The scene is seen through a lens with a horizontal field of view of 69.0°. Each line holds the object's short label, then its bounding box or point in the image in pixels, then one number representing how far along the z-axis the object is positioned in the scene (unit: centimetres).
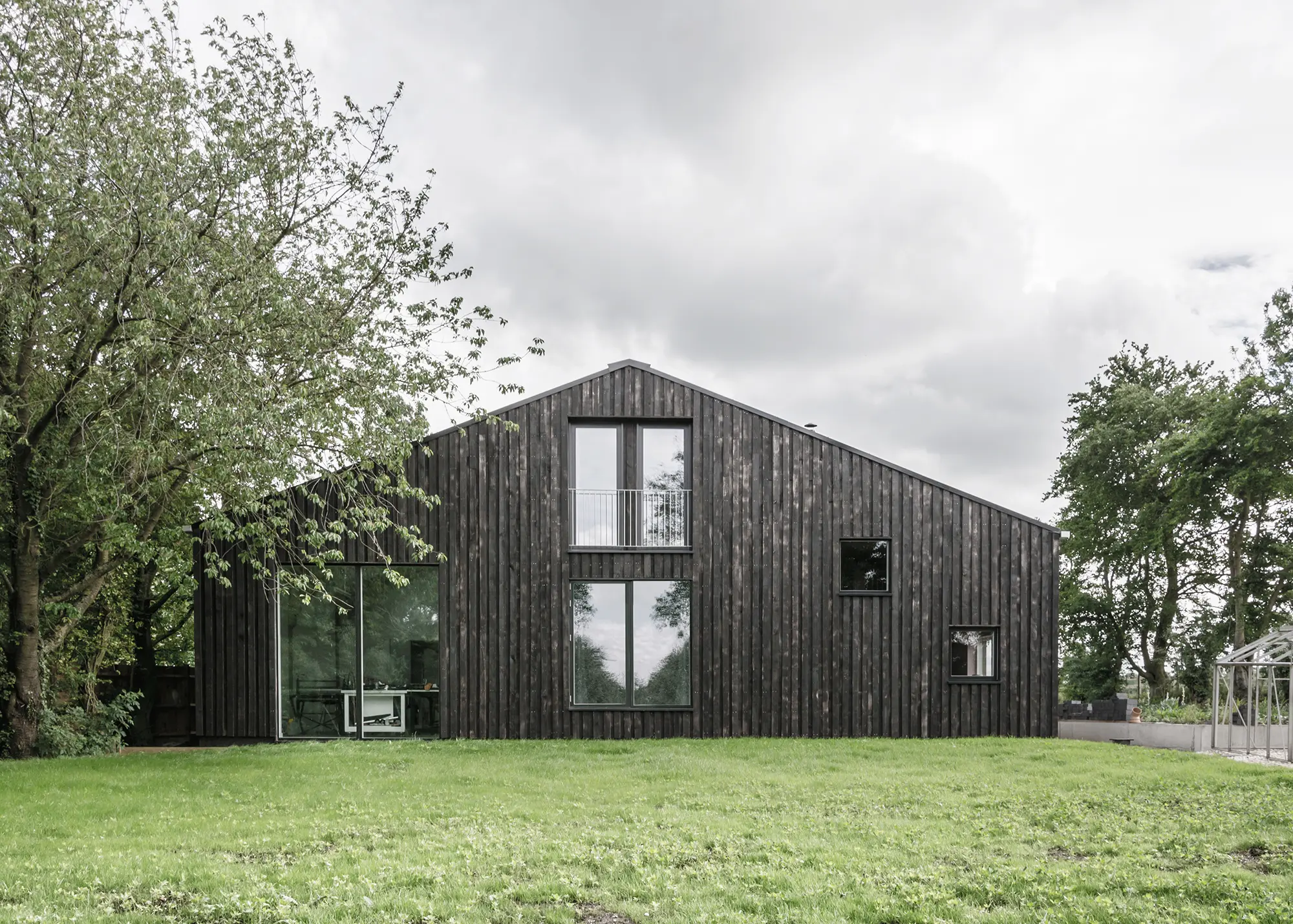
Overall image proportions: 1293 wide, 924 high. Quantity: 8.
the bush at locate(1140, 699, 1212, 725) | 1948
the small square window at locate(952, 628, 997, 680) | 1503
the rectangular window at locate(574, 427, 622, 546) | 1509
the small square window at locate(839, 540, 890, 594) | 1519
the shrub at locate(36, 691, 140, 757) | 1207
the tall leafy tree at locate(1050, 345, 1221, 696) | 2561
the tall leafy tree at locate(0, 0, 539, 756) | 968
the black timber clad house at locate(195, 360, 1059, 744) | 1472
